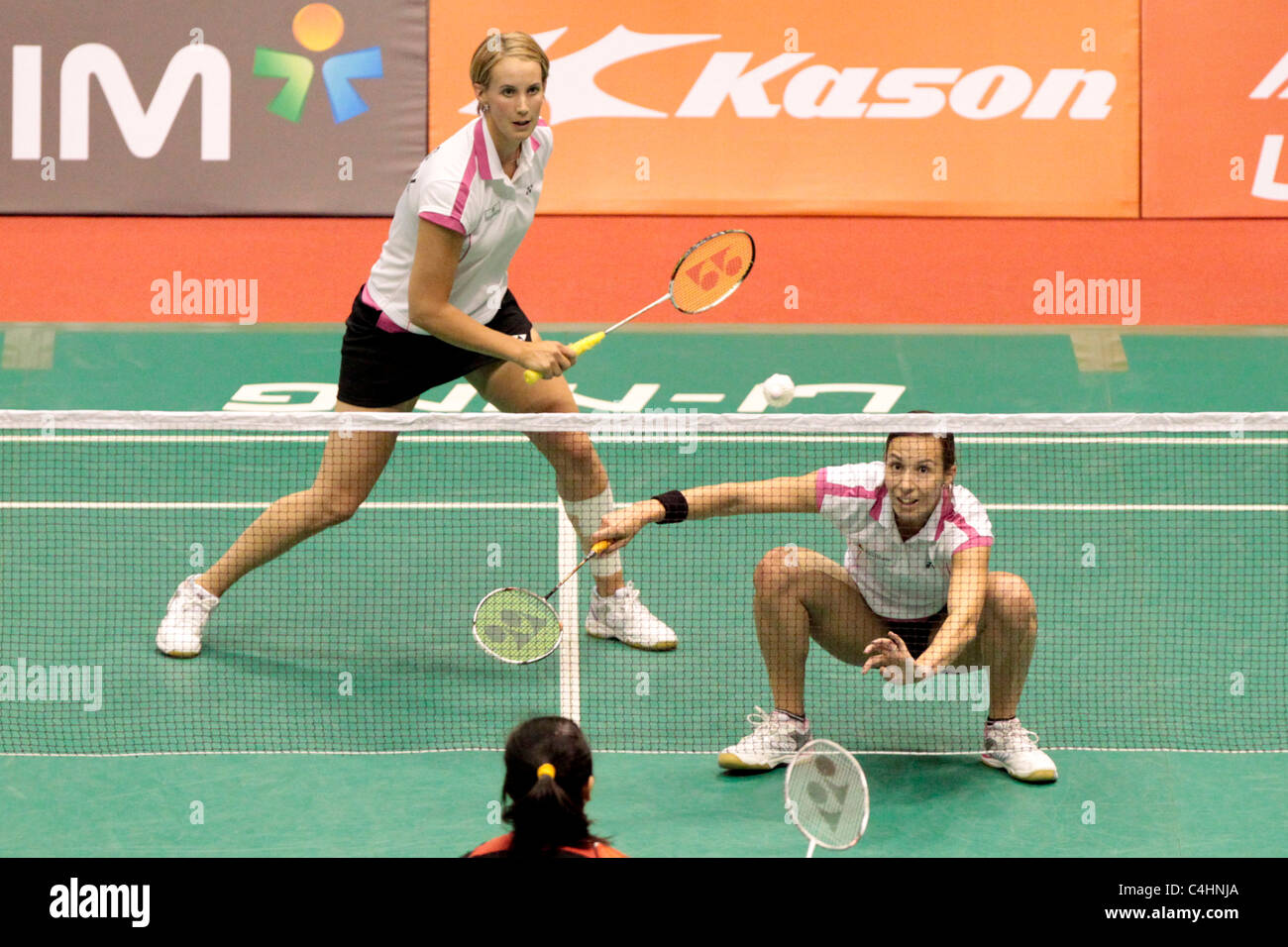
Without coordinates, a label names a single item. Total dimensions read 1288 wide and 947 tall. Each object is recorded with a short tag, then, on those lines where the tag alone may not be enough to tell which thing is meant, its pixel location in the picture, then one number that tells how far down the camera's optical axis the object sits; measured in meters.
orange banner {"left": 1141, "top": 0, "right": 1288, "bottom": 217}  16.31
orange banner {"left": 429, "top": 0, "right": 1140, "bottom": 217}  16.25
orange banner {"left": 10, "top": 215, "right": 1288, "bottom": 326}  16.25
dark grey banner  16.02
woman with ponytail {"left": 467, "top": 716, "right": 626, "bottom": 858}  5.33
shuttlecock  8.92
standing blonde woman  8.95
